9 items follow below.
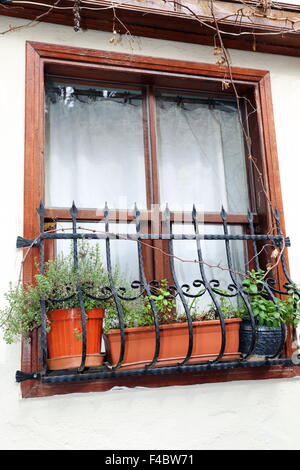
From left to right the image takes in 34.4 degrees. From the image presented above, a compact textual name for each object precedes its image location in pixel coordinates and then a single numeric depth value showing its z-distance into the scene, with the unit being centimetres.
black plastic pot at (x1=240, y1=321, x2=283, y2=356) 230
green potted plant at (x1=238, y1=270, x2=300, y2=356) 229
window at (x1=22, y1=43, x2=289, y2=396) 257
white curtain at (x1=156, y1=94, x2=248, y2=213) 280
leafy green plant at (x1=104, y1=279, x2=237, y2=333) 219
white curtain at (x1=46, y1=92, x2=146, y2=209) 261
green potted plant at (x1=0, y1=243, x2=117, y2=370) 206
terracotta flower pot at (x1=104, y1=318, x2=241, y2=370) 212
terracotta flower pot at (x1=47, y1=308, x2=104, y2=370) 207
